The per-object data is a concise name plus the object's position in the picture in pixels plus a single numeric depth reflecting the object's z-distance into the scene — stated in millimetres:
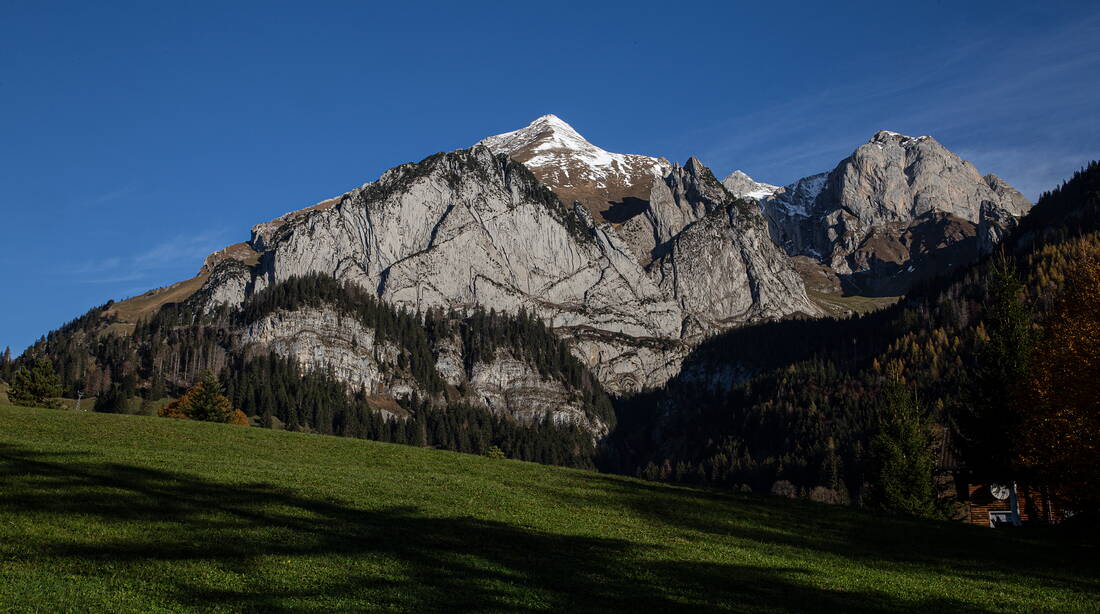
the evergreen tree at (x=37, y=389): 97625
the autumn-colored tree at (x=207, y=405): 96500
